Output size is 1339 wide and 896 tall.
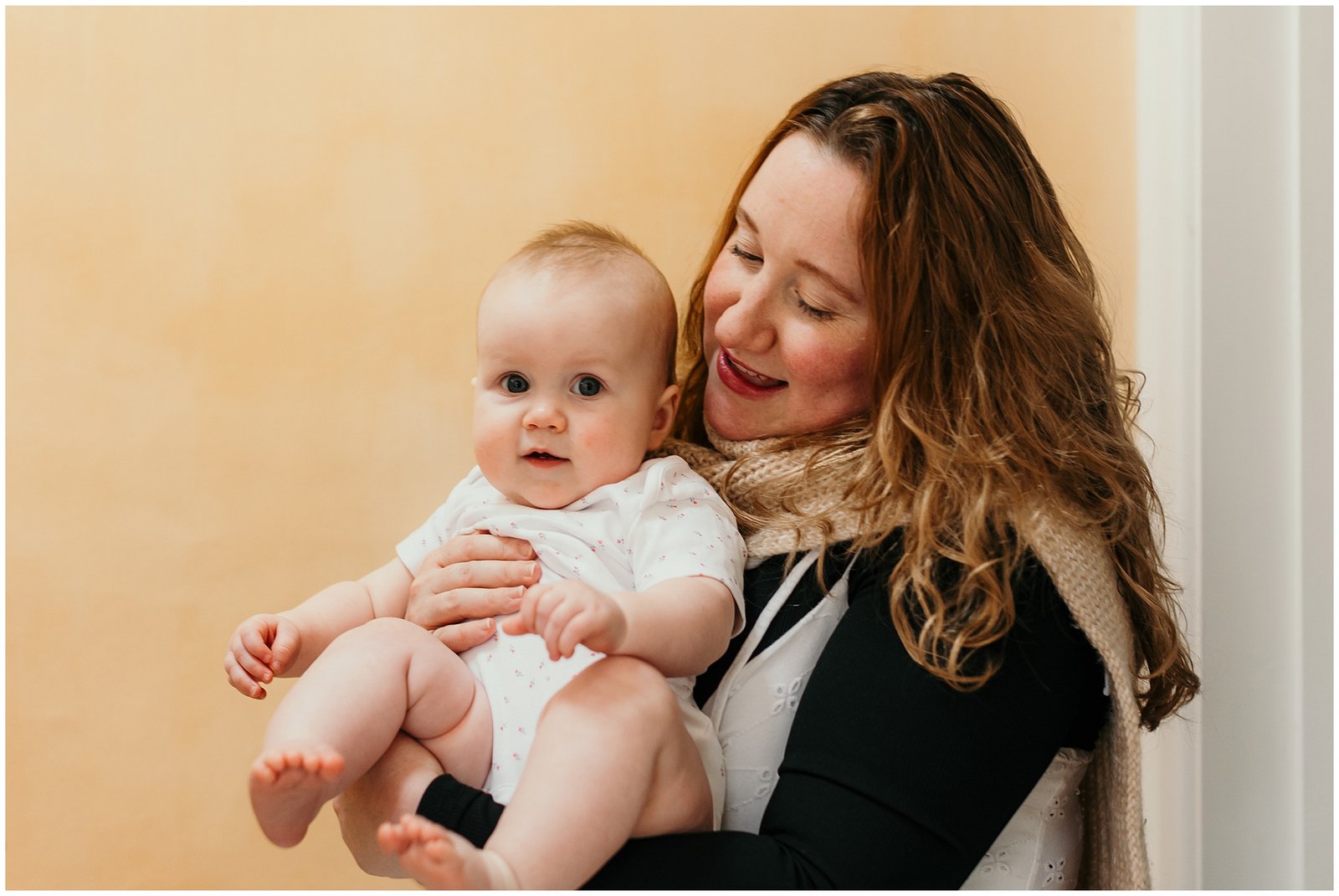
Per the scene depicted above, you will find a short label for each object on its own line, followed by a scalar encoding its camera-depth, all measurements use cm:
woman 92
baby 84
